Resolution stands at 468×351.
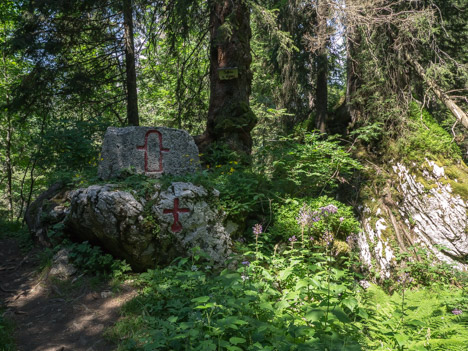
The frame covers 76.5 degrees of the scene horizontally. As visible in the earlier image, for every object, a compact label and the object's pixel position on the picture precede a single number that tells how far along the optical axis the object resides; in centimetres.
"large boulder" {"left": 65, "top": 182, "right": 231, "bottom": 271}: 431
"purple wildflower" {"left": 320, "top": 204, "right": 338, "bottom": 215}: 333
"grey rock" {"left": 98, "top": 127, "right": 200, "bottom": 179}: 529
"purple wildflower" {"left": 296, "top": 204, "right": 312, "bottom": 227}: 340
